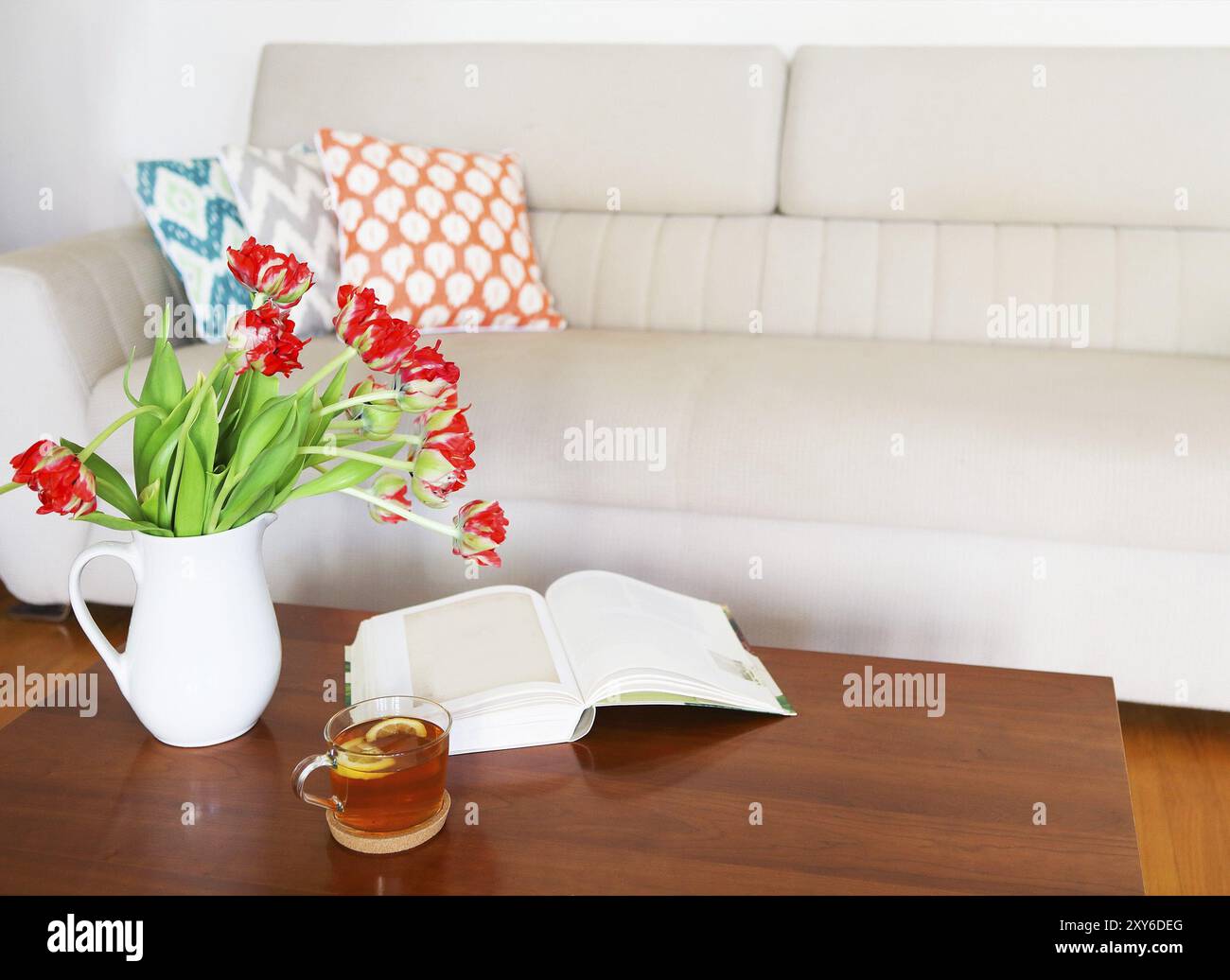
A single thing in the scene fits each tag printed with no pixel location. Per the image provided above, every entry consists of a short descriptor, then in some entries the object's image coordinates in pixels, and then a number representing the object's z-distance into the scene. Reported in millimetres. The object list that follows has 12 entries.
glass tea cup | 695
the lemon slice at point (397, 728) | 739
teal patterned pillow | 1810
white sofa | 1452
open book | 845
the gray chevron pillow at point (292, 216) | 1844
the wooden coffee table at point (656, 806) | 693
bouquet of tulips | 754
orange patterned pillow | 1846
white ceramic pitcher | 794
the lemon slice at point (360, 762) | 695
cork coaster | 705
